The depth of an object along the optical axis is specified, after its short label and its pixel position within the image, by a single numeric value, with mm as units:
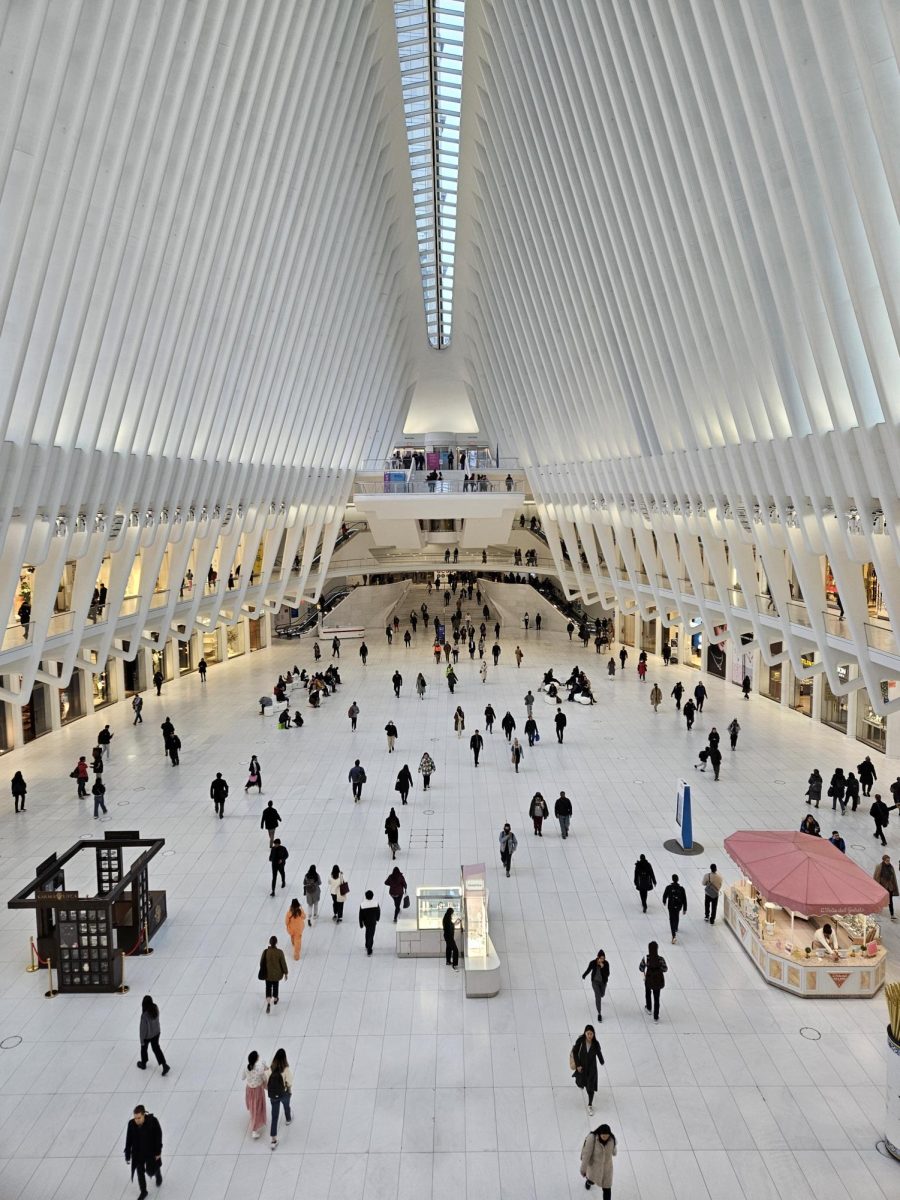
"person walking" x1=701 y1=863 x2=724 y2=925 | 11703
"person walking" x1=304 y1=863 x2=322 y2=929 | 11453
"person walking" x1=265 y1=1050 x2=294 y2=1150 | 7465
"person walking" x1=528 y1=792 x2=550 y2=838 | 14844
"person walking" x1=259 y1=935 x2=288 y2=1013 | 9383
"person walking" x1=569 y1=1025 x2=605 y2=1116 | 7730
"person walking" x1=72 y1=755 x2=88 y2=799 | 17266
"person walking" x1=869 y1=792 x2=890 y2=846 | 14344
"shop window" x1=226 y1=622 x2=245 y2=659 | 35169
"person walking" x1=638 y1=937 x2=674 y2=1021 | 9242
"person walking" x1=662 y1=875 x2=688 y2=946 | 11148
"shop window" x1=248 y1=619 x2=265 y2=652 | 37375
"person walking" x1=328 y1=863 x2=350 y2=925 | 11602
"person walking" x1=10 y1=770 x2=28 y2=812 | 16094
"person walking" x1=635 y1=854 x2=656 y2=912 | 11867
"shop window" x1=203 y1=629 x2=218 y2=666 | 33469
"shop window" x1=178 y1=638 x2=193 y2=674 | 31602
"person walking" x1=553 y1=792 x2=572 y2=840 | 14633
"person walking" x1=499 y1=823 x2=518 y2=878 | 13180
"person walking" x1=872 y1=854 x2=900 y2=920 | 11797
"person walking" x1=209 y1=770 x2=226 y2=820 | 15836
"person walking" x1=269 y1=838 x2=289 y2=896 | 12461
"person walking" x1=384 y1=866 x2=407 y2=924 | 11688
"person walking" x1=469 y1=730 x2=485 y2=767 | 18859
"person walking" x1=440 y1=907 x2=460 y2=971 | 10438
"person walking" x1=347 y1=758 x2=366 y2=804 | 16516
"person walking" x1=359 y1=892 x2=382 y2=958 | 10703
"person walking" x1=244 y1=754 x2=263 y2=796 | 17250
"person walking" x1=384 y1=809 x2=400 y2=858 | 13766
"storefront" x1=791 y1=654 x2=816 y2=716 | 24328
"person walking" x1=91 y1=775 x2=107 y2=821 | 16016
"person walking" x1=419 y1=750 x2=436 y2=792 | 17625
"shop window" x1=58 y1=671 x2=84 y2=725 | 23812
